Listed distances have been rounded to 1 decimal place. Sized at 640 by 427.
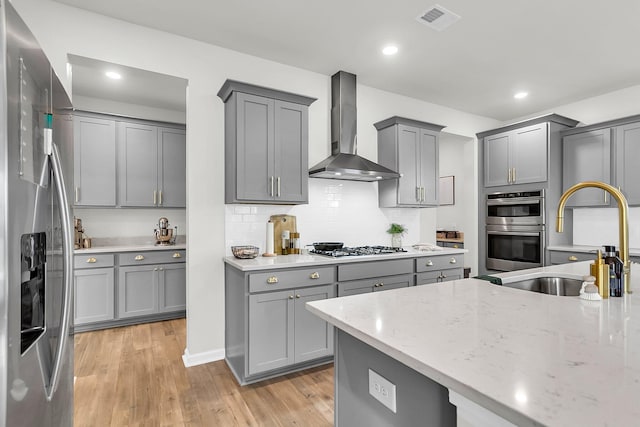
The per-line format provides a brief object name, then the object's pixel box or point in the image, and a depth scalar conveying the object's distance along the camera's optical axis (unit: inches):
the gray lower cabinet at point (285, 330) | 100.5
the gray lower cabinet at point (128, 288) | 145.1
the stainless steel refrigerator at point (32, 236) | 35.9
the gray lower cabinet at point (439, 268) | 136.7
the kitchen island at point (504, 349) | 24.4
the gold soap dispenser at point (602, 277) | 52.6
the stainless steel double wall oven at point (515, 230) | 167.9
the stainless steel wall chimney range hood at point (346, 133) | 134.7
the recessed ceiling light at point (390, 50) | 122.6
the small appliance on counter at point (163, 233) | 171.7
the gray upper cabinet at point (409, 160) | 149.6
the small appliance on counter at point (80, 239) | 155.4
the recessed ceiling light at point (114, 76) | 137.7
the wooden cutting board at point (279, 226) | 129.0
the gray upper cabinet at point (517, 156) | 169.3
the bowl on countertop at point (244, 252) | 113.6
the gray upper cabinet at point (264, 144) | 111.9
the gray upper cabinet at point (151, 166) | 163.2
